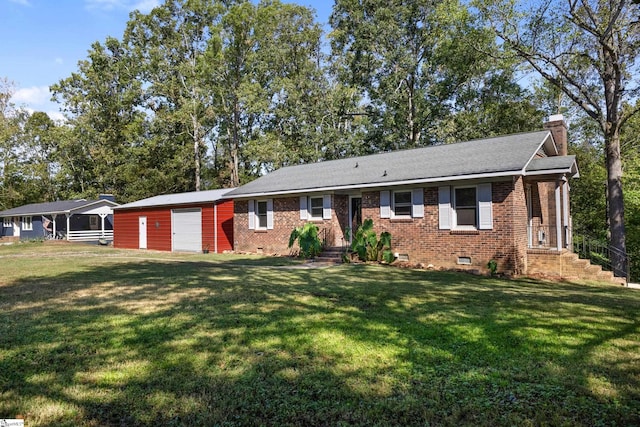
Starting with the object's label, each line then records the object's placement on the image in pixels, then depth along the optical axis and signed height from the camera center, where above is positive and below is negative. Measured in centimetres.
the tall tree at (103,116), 3872 +1124
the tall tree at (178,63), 3616 +1529
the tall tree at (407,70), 2916 +1125
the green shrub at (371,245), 1462 -96
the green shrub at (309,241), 1652 -84
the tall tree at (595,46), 1505 +698
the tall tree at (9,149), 4256 +866
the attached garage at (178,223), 2138 +7
